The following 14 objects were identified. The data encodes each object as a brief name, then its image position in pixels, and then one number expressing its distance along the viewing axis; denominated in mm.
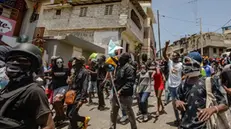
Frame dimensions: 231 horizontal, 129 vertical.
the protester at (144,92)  5254
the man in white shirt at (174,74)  4996
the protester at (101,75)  6598
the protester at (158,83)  5445
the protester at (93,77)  7190
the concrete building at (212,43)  35656
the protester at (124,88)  4059
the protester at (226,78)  2496
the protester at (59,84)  4746
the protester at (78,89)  3977
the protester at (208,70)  7246
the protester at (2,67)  2838
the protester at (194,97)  2027
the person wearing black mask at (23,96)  1356
